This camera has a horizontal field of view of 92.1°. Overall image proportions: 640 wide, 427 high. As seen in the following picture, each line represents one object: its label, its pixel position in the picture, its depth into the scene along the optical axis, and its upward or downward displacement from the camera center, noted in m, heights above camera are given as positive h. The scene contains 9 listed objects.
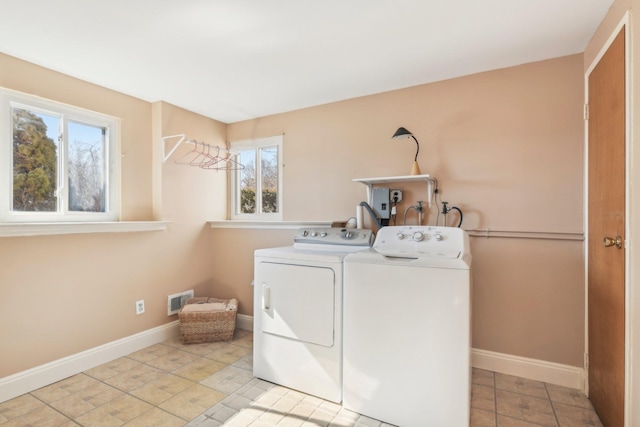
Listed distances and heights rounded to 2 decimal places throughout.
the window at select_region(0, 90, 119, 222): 2.04 +0.38
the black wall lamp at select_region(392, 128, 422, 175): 2.28 +0.53
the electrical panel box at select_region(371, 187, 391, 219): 2.54 +0.08
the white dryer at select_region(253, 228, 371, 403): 1.91 -0.67
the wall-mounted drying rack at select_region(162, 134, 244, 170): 2.86 +0.58
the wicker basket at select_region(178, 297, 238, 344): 2.73 -1.01
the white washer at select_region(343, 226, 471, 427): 1.57 -0.65
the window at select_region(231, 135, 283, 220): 3.24 +0.36
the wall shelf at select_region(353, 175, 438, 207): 2.34 +0.26
